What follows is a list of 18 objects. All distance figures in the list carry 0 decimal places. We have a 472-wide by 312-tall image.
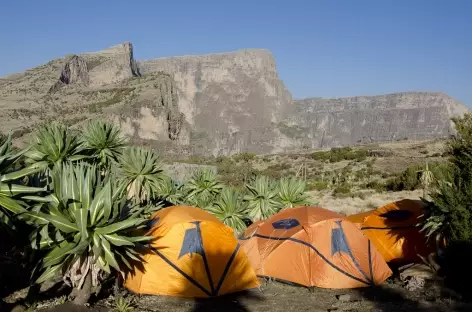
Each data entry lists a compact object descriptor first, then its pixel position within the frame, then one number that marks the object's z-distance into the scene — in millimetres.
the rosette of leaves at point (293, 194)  17578
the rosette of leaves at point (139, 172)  15039
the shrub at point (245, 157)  68812
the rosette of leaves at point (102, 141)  14758
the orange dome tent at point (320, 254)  11500
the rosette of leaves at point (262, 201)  17422
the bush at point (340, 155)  55931
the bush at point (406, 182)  33062
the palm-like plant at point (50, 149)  12445
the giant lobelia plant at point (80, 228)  7676
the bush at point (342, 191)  33981
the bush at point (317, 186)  38438
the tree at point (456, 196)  10773
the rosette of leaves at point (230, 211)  16969
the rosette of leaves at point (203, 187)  19141
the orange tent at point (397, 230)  13805
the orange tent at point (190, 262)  10609
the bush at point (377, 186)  35094
